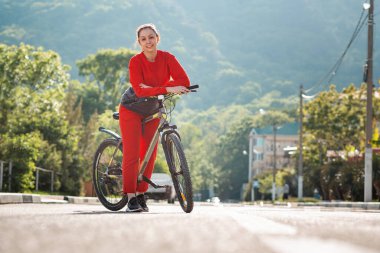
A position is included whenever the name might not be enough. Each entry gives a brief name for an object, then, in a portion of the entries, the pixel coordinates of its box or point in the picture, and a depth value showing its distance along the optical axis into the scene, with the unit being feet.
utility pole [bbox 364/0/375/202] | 92.43
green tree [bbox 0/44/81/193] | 96.37
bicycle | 28.17
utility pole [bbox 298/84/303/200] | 176.18
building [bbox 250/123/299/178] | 425.52
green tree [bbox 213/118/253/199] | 413.80
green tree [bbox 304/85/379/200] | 162.91
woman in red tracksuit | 29.96
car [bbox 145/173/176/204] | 81.61
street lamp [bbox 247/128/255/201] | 411.11
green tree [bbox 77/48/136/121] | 275.18
